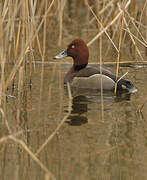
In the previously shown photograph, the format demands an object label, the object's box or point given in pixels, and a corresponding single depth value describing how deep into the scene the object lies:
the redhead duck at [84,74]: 16.25
